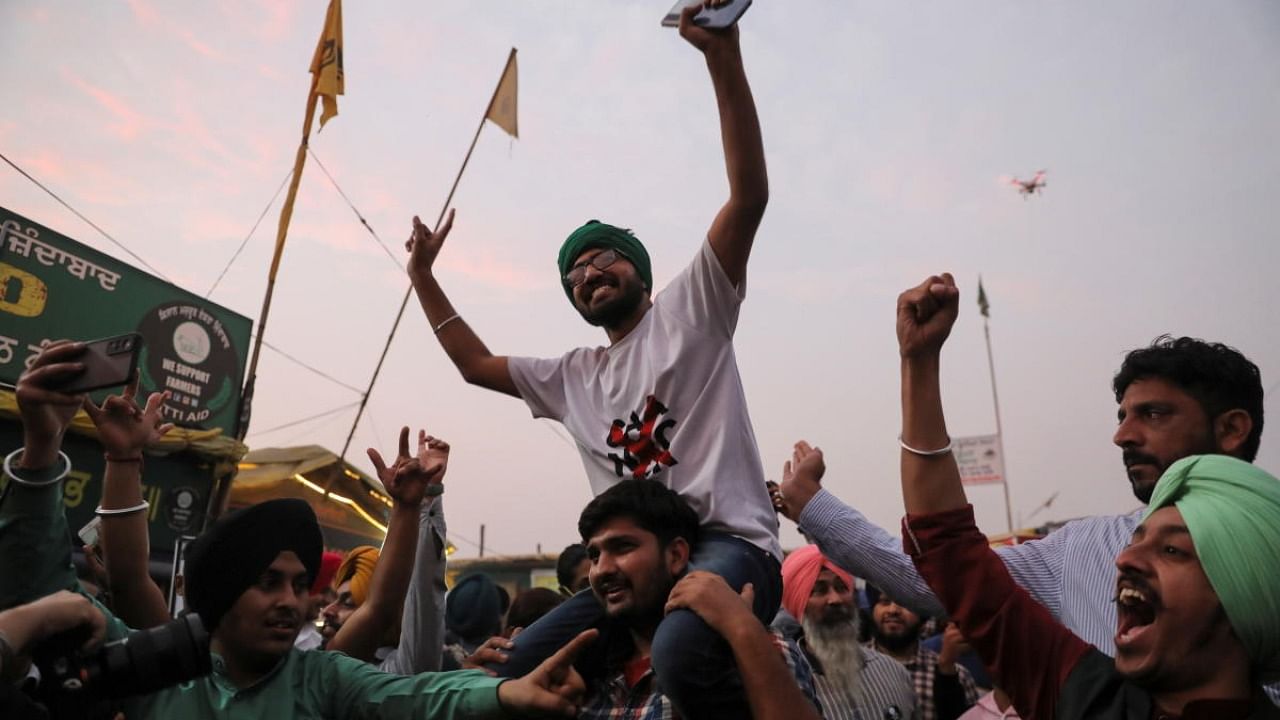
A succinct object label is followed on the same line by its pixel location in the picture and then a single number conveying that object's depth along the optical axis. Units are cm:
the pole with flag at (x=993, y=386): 3097
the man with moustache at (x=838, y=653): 436
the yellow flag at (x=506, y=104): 1136
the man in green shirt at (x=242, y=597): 231
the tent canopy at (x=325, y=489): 1332
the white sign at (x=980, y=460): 3064
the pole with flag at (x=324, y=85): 1232
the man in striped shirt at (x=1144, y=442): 257
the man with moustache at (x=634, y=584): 271
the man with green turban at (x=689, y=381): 282
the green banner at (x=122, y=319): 939
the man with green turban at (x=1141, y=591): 166
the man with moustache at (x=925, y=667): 471
